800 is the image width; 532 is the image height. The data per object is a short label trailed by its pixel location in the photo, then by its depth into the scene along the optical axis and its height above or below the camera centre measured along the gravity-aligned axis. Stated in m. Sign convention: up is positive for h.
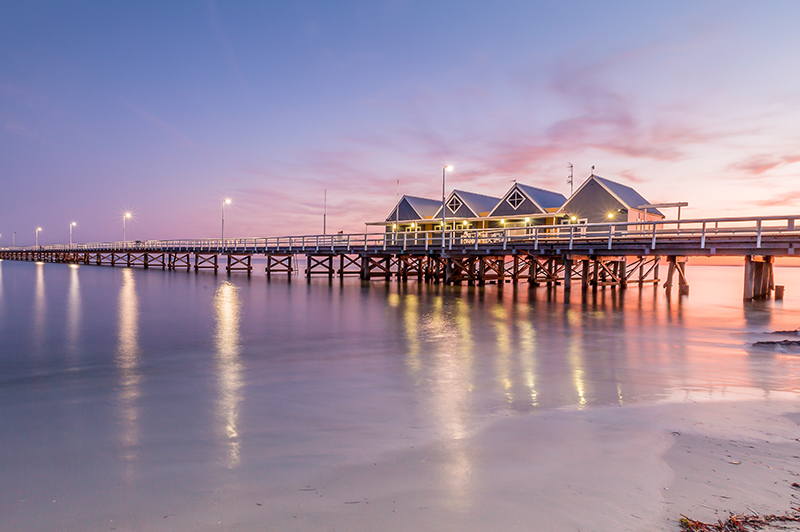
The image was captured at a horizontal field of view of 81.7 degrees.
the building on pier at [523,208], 37.04 +3.22
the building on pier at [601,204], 32.75 +3.18
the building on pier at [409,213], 45.38 +3.41
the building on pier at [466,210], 41.69 +3.41
